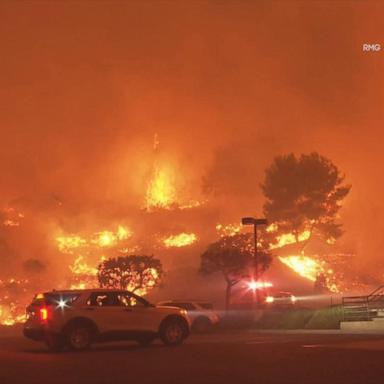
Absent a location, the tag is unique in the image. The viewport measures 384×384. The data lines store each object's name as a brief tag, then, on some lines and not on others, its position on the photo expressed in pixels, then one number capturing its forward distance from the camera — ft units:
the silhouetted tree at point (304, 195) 308.81
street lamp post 132.98
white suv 62.80
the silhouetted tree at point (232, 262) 201.16
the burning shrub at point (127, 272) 213.87
